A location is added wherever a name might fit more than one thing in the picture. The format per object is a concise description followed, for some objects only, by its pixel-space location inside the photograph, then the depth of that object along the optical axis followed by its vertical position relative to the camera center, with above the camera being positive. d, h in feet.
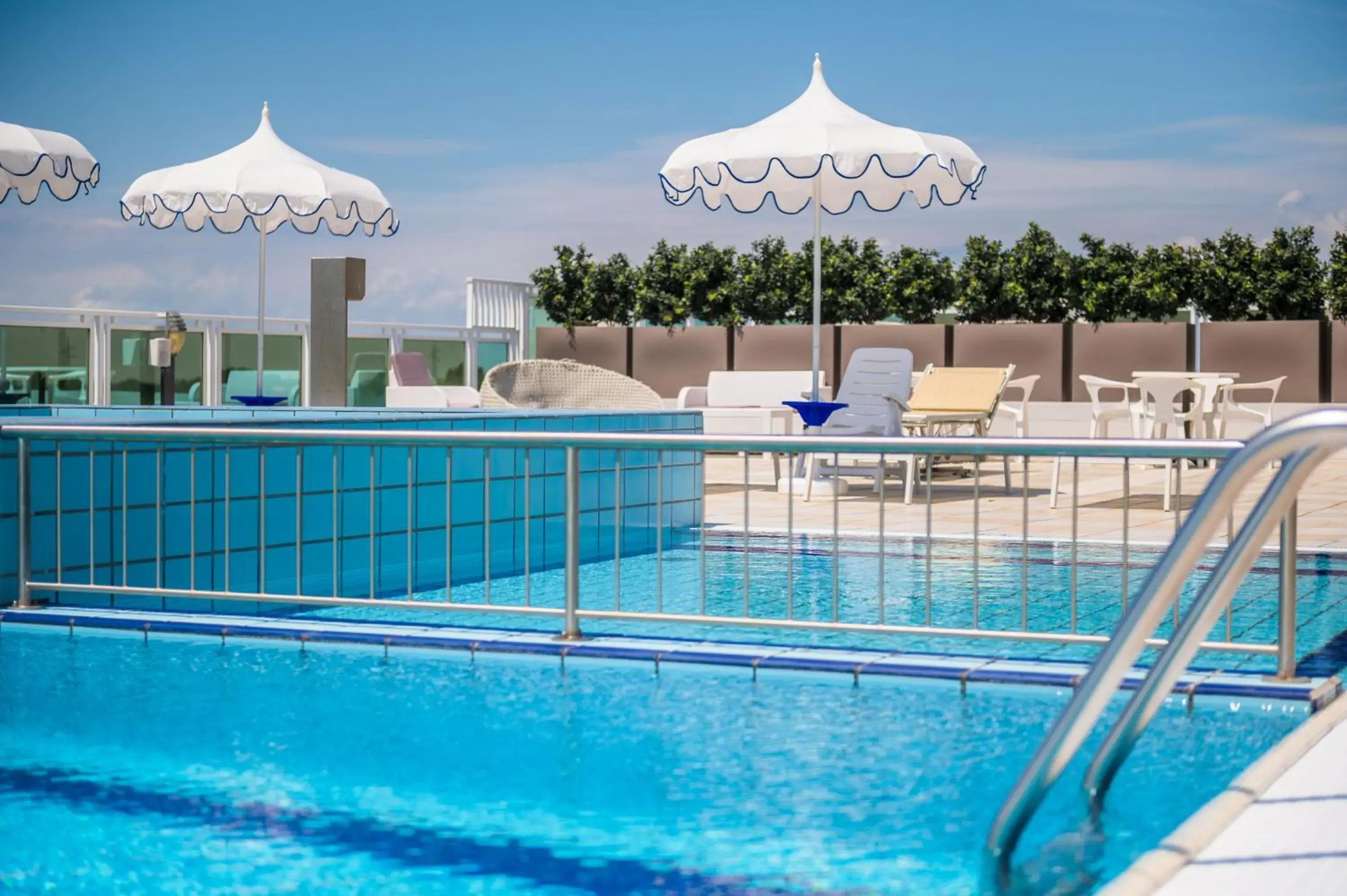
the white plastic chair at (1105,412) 37.50 -0.66
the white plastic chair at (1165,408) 36.40 -0.56
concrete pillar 33.58 +1.30
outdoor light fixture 41.01 +0.79
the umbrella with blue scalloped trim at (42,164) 38.52 +5.70
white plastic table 37.78 +0.04
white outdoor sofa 53.72 -0.38
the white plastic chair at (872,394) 36.63 -0.26
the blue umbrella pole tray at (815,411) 35.50 -0.66
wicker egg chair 42.06 -0.17
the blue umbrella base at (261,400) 40.55 -0.57
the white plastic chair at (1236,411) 41.22 -0.73
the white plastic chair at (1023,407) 41.49 -0.64
